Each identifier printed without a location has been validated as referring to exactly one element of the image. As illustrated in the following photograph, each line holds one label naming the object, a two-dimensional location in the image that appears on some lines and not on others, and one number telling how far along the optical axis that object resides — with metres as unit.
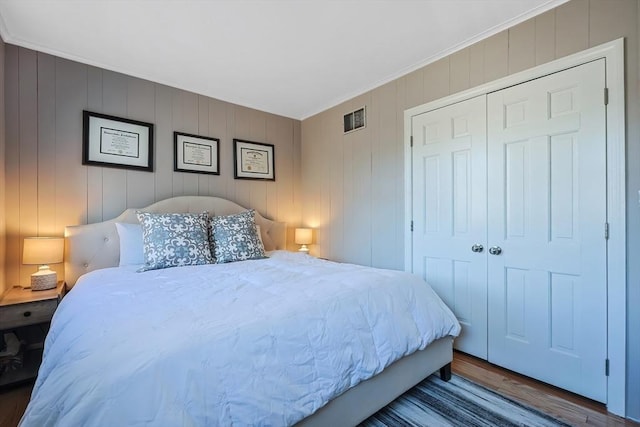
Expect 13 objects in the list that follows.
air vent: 3.26
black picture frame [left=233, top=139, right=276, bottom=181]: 3.55
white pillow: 2.46
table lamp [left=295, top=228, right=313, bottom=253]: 3.74
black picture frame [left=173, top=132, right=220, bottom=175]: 3.12
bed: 0.87
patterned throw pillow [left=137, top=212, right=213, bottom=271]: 2.30
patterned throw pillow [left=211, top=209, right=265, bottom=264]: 2.60
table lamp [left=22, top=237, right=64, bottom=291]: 2.15
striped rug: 1.63
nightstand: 1.92
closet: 1.79
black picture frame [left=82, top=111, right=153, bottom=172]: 2.63
